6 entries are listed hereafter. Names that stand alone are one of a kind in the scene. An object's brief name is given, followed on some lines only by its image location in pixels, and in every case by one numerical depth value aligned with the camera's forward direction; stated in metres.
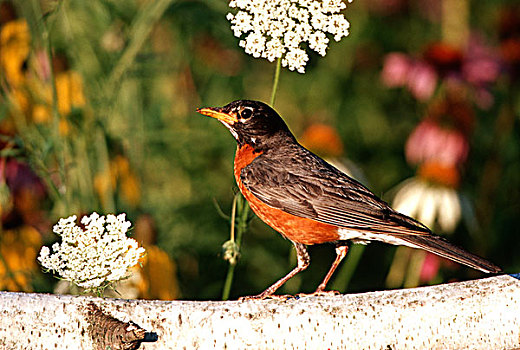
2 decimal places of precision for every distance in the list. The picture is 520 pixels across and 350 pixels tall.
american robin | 4.52
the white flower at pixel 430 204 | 7.60
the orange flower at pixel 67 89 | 7.30
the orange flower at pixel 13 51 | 6.79
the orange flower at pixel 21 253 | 5.91
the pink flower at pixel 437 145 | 7.99
